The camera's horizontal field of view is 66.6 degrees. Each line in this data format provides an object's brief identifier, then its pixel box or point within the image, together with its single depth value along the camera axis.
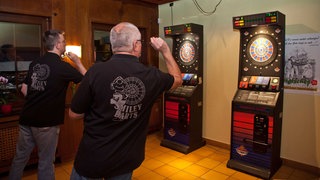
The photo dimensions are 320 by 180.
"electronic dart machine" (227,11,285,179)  2.89
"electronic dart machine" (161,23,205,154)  3.81
